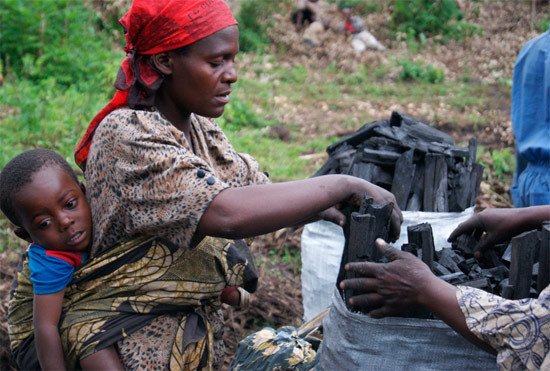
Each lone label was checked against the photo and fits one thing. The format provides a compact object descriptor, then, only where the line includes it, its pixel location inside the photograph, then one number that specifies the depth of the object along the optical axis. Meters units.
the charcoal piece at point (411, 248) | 2.47
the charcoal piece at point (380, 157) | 3.93
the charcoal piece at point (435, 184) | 3.80
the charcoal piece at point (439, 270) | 2.44
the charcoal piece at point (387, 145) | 4.08
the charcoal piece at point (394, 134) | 4.14
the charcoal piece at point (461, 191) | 3.85
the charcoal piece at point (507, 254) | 2.65
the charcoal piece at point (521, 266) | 2.30
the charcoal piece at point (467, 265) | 2.56
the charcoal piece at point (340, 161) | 4.23
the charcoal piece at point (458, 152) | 4.05
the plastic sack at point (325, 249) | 3.71
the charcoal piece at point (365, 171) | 3.91
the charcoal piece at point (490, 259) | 2.67
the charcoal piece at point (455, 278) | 2.36
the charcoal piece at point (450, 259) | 2.51
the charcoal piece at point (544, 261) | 2.29
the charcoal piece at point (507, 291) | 2.28
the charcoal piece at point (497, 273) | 2.50
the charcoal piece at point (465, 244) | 2.76
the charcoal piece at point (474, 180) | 3.95
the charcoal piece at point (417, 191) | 3.83
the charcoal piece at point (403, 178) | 3.82
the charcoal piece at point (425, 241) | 2.43
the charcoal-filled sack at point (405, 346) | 2.29
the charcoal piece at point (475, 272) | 2.46
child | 2.35
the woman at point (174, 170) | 2.13
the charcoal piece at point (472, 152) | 4.11
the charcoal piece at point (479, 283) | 2.35
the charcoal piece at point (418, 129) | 4.32
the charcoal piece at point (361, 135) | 4.40
